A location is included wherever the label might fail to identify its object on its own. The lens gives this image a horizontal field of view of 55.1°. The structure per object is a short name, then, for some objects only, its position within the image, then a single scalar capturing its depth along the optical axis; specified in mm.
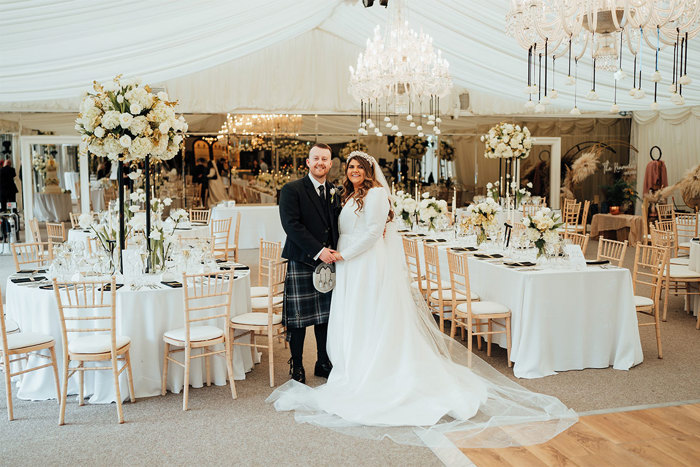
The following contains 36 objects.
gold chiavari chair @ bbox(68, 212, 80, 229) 10734
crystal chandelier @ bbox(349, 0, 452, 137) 8797
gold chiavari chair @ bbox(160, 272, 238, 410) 4883
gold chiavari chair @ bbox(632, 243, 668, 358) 6113
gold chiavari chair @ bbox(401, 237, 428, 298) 6965
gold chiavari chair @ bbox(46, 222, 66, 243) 8929
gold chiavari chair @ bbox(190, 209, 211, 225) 11653
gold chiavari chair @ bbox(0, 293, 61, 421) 4602
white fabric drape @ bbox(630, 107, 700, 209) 15539
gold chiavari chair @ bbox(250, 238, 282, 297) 6297
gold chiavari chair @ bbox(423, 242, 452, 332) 6258
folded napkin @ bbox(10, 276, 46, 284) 5477
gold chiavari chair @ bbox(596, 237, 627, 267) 6289
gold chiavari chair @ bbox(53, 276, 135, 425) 4527
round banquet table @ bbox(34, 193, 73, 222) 14758
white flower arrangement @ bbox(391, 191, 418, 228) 9695
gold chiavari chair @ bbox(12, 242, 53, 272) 6510
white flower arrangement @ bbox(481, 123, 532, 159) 12047
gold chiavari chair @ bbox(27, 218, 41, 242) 9127
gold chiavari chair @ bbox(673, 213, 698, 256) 10602
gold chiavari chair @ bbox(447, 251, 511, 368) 5738
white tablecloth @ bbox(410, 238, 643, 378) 5648
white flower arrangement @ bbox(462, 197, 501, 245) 7426
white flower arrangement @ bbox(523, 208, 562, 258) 6148
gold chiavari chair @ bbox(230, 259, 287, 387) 5355
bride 4414
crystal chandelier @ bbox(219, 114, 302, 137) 15227
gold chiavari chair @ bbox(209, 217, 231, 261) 10188
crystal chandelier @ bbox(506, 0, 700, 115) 5184
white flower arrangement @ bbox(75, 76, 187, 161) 5273
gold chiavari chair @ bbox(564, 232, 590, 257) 7199
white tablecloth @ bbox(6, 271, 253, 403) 5023
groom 5207
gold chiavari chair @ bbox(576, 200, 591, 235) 12316
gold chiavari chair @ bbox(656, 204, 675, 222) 13211
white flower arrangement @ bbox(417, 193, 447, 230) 8977
